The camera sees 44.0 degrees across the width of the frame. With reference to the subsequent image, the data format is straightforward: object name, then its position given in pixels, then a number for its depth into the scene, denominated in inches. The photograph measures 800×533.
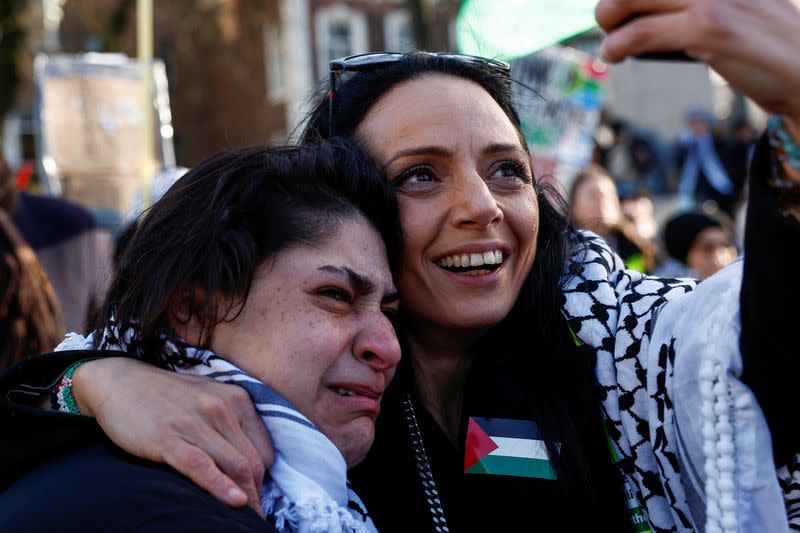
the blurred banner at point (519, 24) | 77.8
